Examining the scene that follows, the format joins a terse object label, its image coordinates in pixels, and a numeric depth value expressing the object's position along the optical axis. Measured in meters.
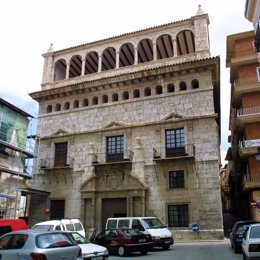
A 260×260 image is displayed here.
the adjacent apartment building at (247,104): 22.53
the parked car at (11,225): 13.48
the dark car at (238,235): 14.16
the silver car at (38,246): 7.28
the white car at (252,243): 9.72
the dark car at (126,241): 14.02
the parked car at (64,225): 14.85
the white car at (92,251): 9.97
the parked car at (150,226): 15.84
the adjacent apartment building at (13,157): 21.84
